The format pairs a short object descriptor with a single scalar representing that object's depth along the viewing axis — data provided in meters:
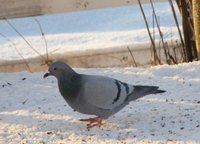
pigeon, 6.75
